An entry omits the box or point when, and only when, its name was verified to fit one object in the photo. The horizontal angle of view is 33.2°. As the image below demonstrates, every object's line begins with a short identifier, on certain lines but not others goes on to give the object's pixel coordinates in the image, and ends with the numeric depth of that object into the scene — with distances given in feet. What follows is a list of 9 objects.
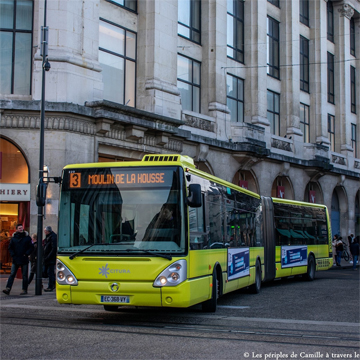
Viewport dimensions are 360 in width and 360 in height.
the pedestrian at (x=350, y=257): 115.03
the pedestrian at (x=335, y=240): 109.65
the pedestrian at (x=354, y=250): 99.00
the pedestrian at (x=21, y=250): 49.37
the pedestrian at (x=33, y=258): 56.29
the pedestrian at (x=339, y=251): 105.02
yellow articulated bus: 31.12
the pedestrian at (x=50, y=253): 53.78
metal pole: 49.75
